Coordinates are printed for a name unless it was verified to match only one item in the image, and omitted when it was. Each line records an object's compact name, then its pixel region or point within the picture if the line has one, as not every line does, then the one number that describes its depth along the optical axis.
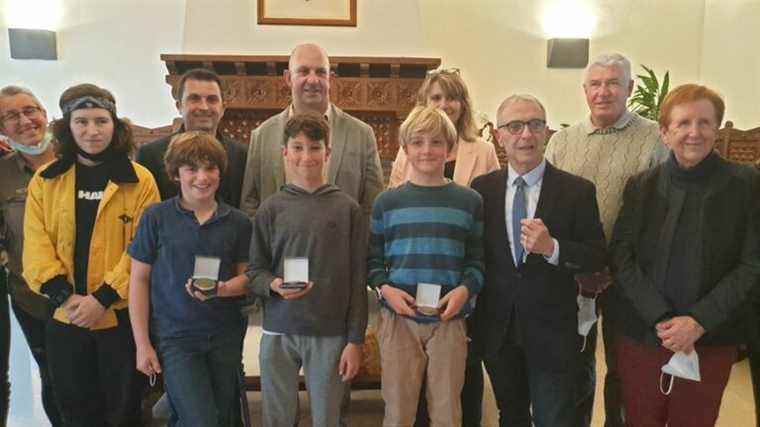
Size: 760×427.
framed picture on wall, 4.01
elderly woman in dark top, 1.48
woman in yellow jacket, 1.68
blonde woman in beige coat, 2.00
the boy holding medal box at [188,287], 1.61
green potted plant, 4.17
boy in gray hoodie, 1.58
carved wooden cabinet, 3.78
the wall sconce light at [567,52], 5.56
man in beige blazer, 2.03
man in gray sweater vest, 1.87
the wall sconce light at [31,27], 5.29
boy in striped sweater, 1.56
